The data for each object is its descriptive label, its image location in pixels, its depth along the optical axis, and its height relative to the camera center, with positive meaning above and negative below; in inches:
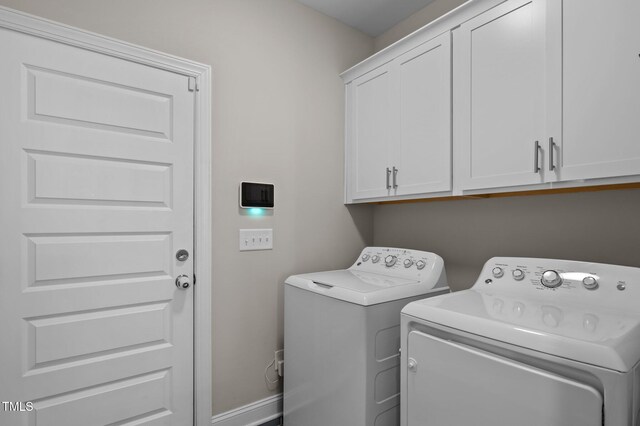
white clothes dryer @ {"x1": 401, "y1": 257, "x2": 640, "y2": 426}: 32.8 -15.6
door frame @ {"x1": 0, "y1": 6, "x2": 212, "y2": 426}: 69.3 -5.3
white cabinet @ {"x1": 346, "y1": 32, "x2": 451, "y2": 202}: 69.1 +20.2
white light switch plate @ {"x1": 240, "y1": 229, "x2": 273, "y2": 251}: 76.3 -6.5
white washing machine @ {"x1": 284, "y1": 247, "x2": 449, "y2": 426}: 55.9 -23.3
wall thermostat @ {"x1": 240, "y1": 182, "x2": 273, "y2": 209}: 75.3 +3.8
